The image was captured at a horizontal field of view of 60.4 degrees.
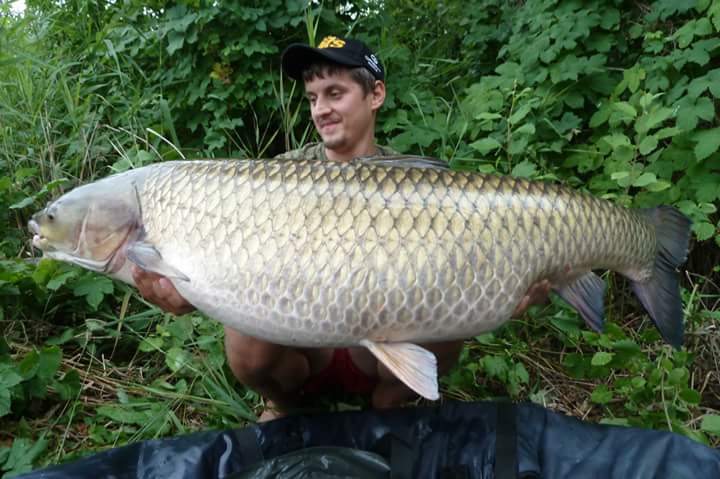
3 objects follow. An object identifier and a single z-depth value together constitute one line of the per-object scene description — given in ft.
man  5.26
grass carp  3.88
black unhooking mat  4.31
